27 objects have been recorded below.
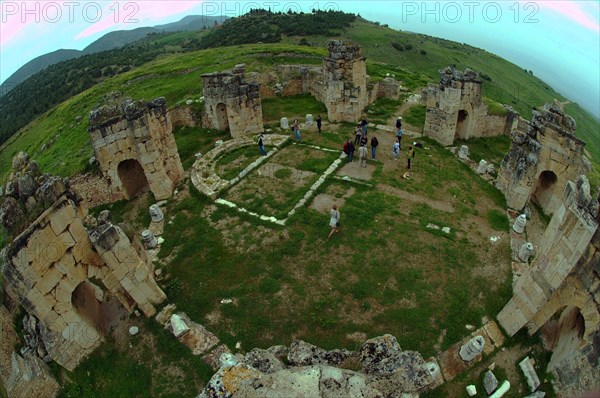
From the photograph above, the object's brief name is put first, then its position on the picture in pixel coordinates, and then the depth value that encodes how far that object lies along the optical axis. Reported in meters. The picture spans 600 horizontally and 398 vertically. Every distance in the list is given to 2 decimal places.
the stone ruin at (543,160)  15.66
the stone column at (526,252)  13.88
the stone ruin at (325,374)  5.36
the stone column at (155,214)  17.39
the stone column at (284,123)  25.12
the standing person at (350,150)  19.95
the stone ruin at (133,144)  17.56
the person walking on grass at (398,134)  21.10
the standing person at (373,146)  20.09
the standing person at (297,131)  22.83
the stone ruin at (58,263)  9.97
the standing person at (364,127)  21.73
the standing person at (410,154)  19.46
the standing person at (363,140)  20.59
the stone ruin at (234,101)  24.23
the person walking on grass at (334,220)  14.82
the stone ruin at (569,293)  8.88
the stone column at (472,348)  10.50
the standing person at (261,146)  21.20
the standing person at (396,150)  20.31
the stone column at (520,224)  15.40
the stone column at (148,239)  15.74
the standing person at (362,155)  19.39
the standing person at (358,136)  21.26
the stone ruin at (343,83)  25.14
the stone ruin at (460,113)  21.81
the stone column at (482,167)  19.77
